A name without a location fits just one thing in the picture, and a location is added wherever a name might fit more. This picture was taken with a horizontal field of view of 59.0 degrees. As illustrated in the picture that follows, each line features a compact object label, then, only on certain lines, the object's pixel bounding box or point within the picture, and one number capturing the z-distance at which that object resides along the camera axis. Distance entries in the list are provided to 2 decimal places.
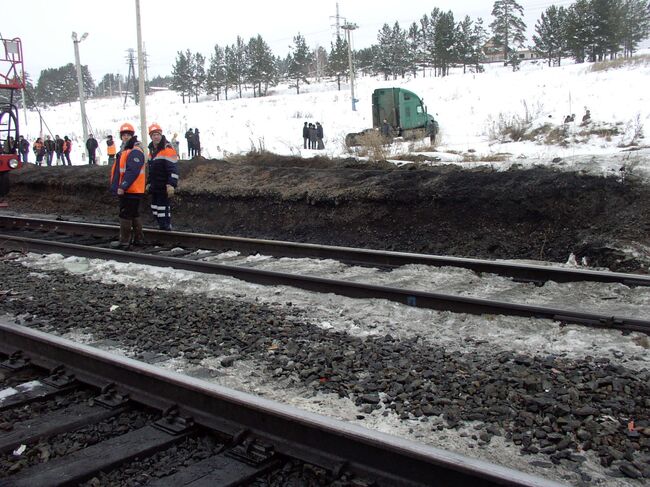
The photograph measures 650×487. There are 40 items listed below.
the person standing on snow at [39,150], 30.88
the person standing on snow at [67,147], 30.78
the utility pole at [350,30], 46.49
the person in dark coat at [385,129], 27.15
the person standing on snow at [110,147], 25.49
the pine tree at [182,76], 102.31
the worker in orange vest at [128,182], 9.54
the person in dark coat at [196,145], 29.12
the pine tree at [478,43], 83.19
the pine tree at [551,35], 78.12
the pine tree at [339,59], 87.64
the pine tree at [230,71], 93.56
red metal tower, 12.95
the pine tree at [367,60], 98.62
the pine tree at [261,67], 88.69
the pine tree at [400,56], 92.06
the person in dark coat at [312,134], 29.92
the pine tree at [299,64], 88.56
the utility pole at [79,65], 30.84
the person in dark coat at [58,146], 31.58
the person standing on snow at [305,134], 29.78
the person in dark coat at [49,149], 31.46
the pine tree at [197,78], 101.31
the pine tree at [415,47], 94.06
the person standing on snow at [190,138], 29.05
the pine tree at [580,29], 62.59
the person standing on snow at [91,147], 29.47
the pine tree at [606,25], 60.97
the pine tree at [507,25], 92.44
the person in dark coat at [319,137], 29.55
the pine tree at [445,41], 80.62
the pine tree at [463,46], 81.62
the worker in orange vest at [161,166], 10.59
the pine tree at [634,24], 63.41
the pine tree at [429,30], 95.85
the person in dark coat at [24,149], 29.34
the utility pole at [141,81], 21.31
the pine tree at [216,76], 97.25
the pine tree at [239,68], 93.56
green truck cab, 31.09
